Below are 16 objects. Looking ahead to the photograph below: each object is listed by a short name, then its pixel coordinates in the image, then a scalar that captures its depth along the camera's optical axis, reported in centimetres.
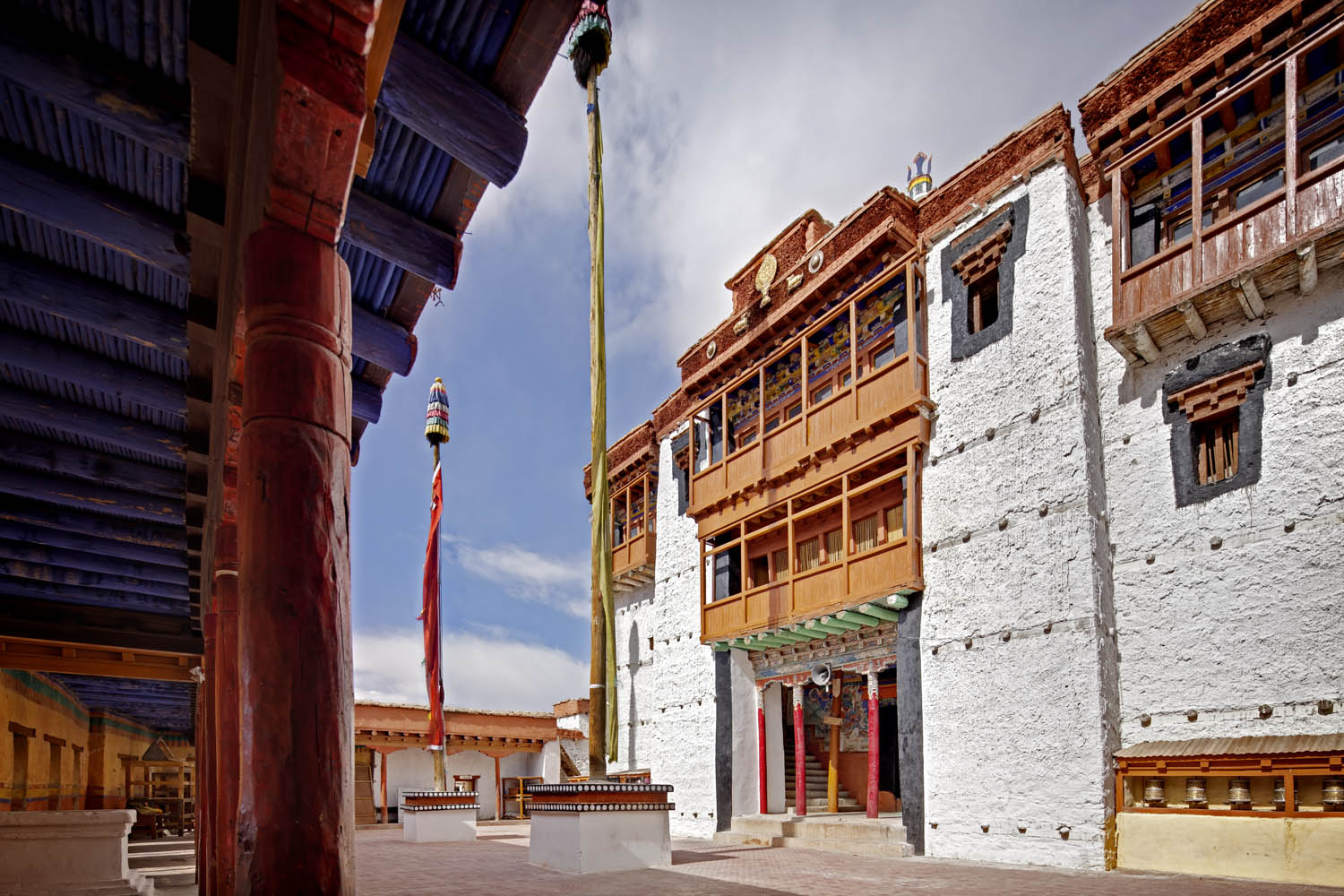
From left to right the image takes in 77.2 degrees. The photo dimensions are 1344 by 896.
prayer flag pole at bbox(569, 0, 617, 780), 1080
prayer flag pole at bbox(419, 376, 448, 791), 1748
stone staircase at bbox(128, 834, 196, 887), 981
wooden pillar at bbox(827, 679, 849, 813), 1487
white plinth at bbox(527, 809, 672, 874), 966
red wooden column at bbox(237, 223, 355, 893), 203
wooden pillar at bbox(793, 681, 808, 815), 1499
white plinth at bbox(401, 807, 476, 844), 1634
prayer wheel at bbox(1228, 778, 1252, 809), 835
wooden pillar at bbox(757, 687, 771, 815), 1611
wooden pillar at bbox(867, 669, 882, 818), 1301
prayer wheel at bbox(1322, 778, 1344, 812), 768
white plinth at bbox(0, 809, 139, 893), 675
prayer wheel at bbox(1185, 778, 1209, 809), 877
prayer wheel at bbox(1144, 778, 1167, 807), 922
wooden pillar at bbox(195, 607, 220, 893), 665
